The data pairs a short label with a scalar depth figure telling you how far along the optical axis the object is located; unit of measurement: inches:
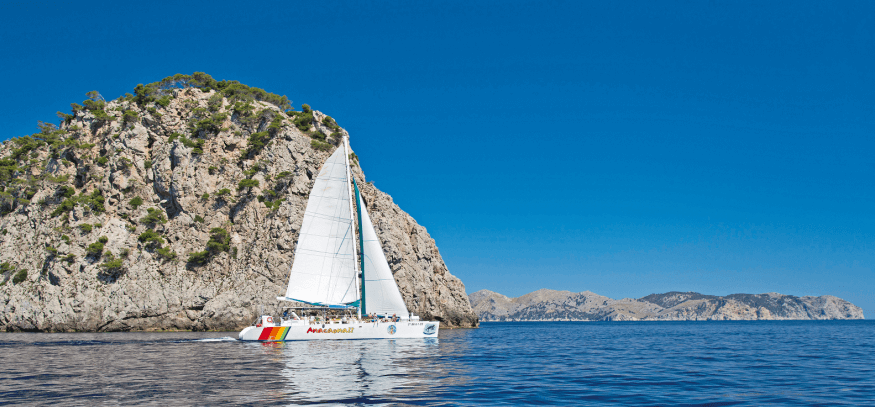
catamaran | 1665.8
